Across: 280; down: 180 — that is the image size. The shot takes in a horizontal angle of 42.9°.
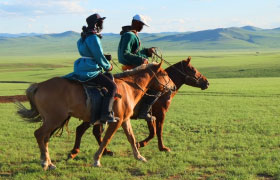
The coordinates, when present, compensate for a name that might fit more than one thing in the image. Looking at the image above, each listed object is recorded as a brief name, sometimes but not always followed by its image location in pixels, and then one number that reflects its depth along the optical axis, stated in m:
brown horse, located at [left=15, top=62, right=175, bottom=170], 7.45
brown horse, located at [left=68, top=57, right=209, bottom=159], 9.18
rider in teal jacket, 7.50
